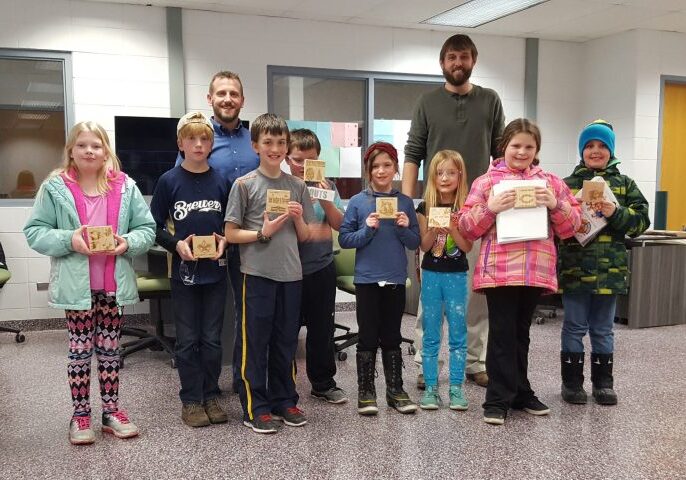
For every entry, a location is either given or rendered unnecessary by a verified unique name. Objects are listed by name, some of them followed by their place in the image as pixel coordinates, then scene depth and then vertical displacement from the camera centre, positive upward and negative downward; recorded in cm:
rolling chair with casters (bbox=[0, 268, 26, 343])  427 -107
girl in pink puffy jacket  250 -31
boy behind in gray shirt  273 -45
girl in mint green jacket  231 -26
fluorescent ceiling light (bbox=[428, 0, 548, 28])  504 +156
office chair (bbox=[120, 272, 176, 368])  375 -97
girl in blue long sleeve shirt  263 -37
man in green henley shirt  303 +32
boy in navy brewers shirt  250 -25
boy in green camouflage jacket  279 -41
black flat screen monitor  485 +30
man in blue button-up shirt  269 +21
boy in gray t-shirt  246 -35
